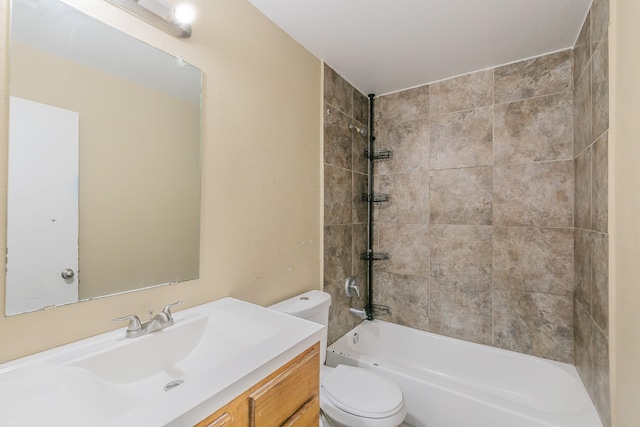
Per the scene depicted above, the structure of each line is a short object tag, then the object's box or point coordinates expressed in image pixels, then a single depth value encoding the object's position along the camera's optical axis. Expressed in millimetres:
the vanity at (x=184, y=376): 625
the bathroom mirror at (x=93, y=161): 817
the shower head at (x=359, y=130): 2253
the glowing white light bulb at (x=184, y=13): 1134
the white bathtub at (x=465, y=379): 1454
